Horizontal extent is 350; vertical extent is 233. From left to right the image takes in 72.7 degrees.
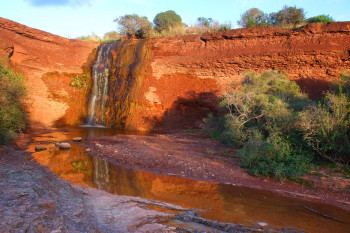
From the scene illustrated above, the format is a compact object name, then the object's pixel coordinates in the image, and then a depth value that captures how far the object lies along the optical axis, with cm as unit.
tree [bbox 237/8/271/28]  2213
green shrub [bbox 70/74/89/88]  2170
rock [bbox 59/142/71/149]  1054
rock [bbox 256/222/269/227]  453
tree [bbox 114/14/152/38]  2767
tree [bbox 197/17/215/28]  2604
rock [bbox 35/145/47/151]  996
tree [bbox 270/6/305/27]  2169
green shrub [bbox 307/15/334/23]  1995
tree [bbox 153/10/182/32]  3569
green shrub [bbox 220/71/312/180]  773
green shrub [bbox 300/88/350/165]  753
